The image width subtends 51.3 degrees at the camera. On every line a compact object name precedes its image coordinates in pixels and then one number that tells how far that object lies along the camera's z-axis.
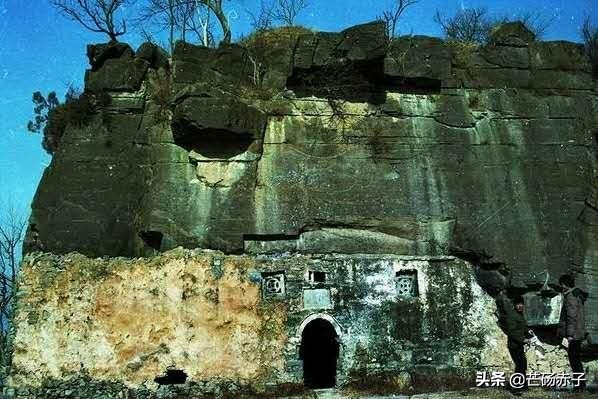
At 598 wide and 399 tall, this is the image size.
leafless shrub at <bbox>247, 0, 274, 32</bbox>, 10.99
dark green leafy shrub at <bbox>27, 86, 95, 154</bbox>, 9.71
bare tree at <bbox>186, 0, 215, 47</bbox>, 15.57
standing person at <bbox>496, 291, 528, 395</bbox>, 8.14
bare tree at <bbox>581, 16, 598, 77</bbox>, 11.44
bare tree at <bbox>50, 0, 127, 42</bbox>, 12.45
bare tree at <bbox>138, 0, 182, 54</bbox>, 15.93
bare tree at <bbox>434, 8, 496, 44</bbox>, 17.06
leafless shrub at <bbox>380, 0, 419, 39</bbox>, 10.88
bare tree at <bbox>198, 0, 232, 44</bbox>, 15.55
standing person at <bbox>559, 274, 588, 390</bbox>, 8.26
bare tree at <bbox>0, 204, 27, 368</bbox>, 21.31
